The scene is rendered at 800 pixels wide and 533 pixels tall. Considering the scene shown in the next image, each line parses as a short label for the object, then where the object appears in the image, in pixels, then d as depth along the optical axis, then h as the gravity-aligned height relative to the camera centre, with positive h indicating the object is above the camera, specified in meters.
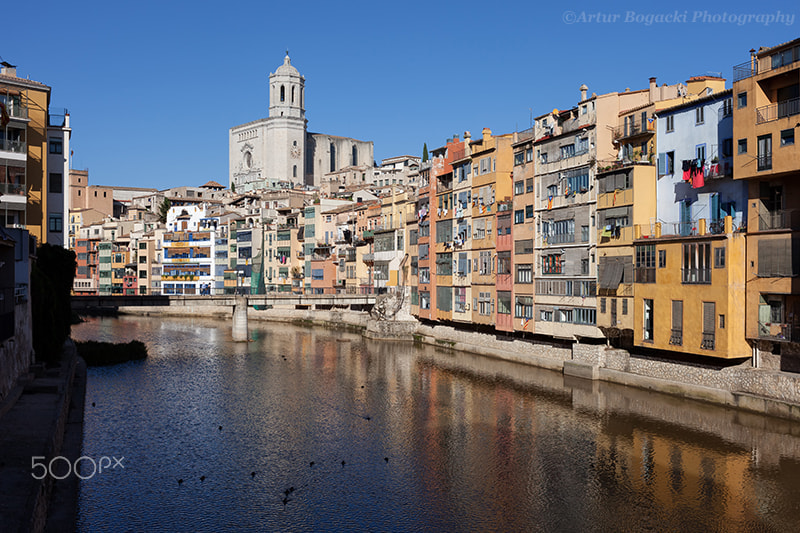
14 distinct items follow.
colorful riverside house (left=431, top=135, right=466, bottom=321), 67.88 +4.13
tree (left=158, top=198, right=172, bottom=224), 147.98 +12.61
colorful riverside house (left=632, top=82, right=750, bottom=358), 38.91 +1.72
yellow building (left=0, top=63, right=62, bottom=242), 46.94 +7.29
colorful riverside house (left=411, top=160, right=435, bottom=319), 72.38 +2.43
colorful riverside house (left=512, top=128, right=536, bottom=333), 55.72 +2.87
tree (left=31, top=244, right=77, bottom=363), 40.94 -1.25
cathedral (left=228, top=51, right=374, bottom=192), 186.00 +22.11
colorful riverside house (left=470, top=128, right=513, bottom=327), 60.06 +5.49
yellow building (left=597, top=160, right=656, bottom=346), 45.41 +2.74
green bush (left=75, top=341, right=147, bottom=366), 56.25 -5.52
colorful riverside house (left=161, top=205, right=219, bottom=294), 116.06 +2.33
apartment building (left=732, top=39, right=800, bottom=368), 36.28 +4.35
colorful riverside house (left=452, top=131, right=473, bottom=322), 64.75 +3.64
